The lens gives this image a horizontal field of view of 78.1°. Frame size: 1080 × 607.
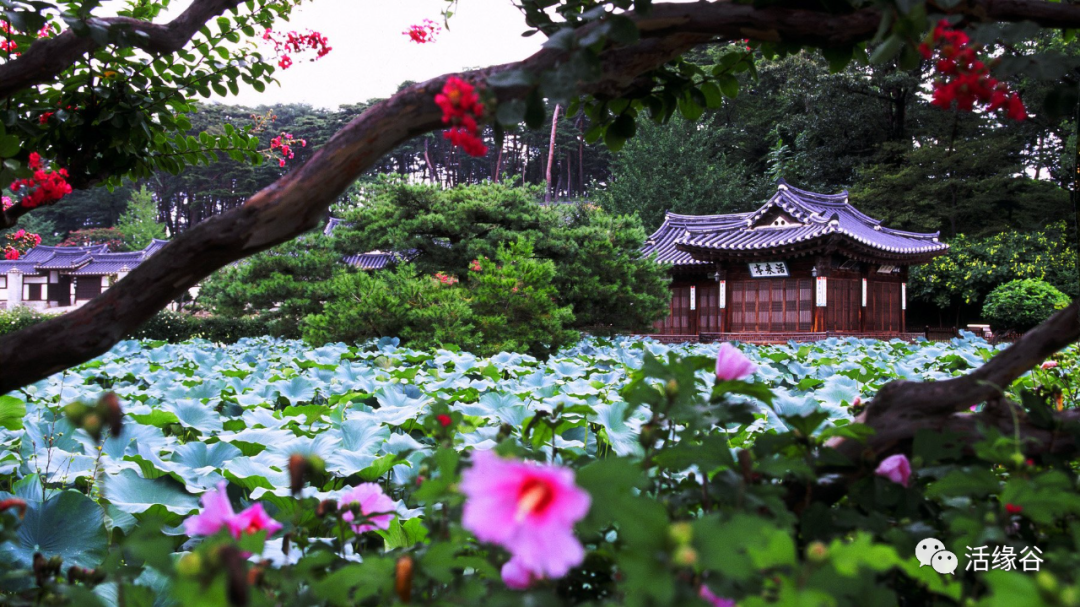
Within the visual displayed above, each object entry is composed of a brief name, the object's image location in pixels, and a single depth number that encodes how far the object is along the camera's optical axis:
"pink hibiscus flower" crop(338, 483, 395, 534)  0.88
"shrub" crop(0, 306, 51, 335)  13.38
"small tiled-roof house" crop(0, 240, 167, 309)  30.91
